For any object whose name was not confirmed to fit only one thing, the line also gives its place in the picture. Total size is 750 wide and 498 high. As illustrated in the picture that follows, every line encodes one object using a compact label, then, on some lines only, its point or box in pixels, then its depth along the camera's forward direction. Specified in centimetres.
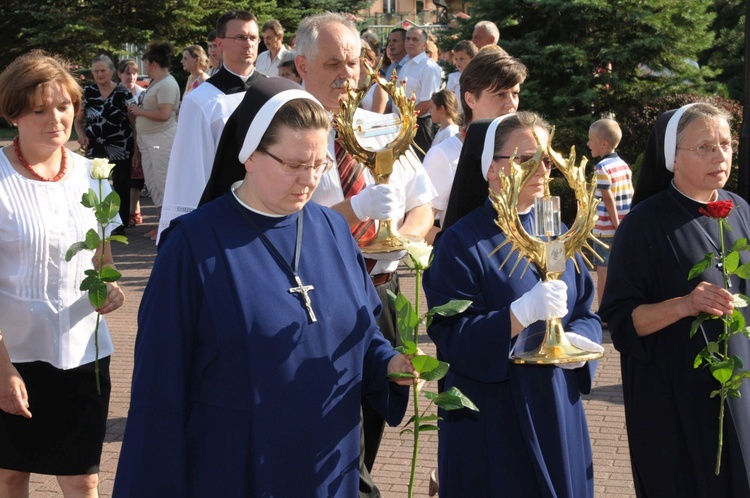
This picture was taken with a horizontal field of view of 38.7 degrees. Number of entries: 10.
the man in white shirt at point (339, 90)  476
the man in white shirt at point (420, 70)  1235
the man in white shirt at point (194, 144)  531
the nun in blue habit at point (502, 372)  381
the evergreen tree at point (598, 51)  1379
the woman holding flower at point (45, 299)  442
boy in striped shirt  904
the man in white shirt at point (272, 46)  1283
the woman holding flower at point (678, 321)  425
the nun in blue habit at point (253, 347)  304
